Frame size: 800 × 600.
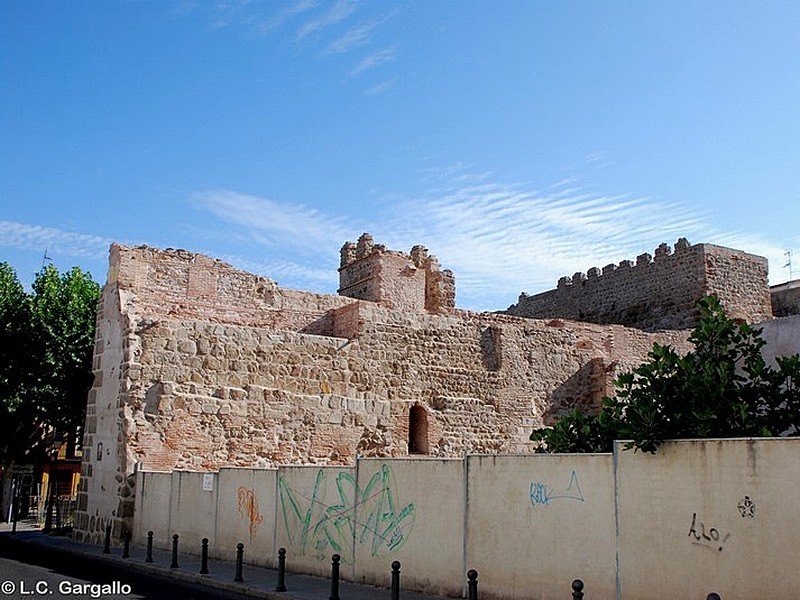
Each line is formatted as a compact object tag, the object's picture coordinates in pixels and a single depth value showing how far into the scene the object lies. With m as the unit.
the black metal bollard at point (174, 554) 13.31
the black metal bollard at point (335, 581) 10.11
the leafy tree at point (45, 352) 24.92
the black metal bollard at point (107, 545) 15.60
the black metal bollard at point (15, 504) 21.30
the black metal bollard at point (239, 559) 11.93
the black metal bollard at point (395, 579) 9.44
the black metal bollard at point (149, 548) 14.13
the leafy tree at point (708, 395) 8.52
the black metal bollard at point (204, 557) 12.71
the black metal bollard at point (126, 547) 14.85
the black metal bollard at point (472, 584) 8.45
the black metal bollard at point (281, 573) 10.98
